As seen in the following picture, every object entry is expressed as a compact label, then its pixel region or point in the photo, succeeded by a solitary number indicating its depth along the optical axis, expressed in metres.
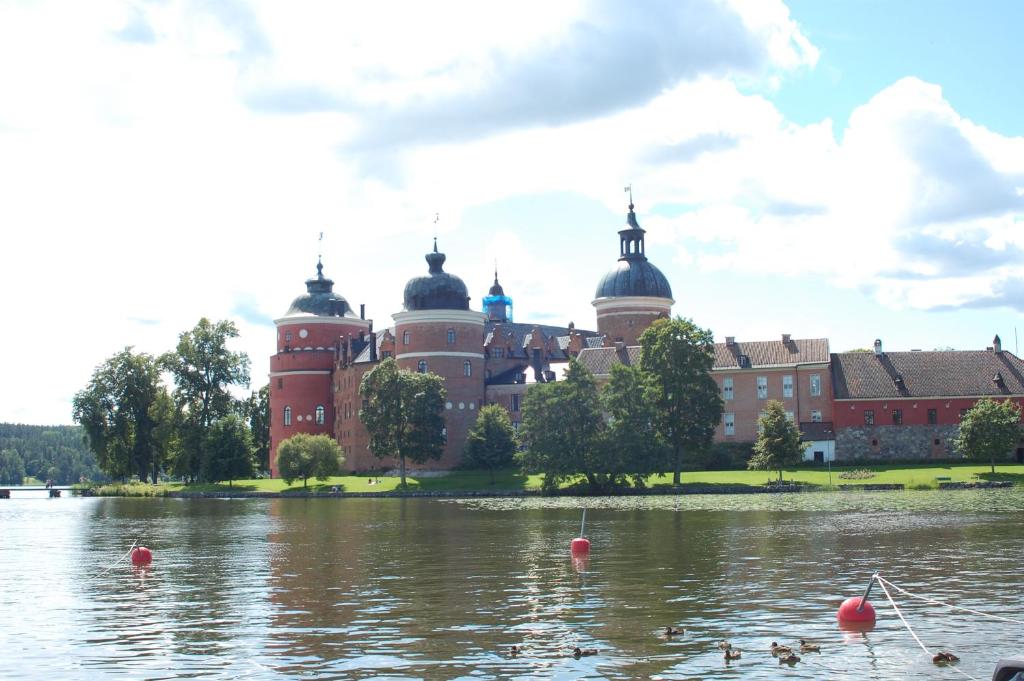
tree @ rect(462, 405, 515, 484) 97.62
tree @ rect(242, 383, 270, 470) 130.25
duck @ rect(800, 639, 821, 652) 19.58
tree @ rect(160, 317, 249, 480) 106.31
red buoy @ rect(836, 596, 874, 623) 21.78
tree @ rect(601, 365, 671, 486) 76.88
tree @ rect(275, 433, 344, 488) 97.44
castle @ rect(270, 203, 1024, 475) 93.56
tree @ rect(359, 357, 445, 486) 95.44
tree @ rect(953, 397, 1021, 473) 80.25
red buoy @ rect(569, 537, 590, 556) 35.03
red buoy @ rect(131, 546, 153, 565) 35.97
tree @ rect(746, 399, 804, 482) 79.25
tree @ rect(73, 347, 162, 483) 109.94
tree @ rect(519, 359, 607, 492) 78.56
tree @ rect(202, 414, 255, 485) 101.69
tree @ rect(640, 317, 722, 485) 82.69
